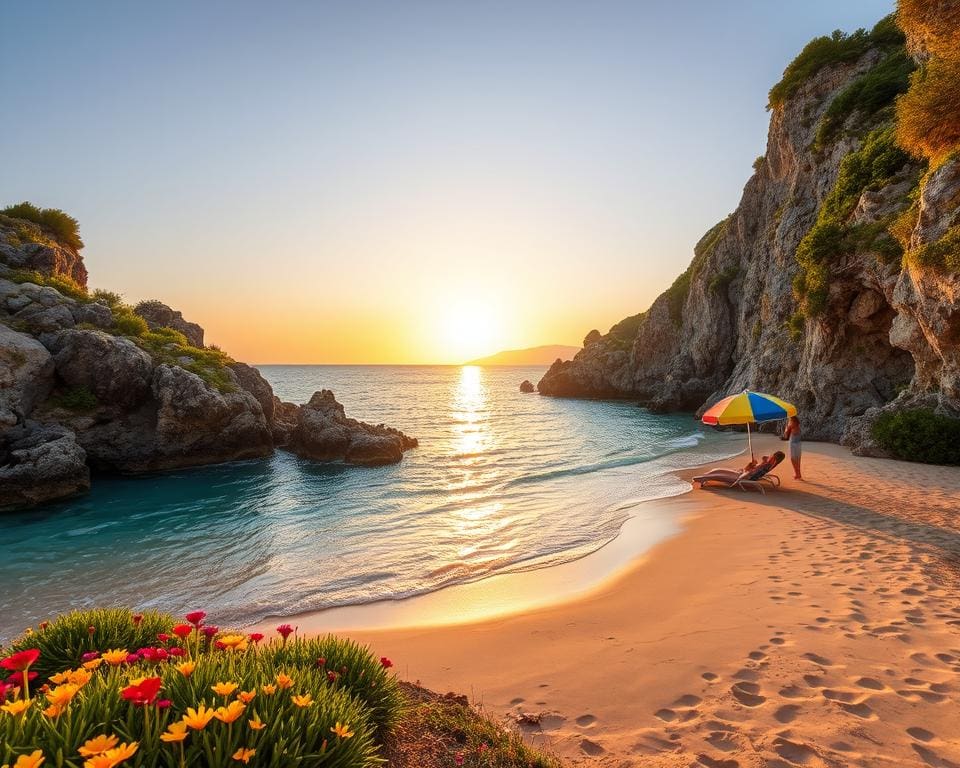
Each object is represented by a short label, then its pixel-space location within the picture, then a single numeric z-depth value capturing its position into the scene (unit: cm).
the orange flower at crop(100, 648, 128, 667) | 272
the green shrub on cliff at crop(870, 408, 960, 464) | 1630
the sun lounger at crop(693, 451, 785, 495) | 1515
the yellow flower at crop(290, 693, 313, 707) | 249
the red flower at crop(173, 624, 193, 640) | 323
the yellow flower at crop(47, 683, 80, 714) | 223
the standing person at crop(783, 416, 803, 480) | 1588
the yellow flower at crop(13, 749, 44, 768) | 182
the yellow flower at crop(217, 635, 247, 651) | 334
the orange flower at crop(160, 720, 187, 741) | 203
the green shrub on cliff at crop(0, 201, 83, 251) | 3243
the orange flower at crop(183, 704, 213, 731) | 206
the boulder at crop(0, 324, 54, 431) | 1948
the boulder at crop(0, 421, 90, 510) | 1703
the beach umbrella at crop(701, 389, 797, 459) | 1410
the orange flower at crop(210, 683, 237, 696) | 238
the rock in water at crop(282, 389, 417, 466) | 2580
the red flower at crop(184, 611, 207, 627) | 321
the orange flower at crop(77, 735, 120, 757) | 189
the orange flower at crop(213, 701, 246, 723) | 210
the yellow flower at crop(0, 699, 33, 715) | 225
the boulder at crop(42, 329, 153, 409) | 2222
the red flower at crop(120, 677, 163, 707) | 220
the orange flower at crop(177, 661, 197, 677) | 261
